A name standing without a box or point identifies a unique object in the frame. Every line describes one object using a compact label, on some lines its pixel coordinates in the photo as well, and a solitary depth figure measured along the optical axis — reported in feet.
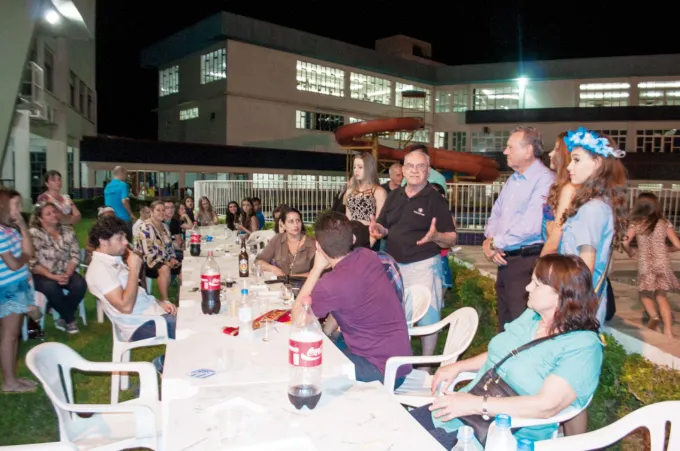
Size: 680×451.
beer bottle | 17.24
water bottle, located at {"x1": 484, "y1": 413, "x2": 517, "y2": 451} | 5.85
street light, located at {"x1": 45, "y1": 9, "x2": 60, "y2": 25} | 61.05
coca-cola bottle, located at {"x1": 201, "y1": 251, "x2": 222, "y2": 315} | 12.17
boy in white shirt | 14.26
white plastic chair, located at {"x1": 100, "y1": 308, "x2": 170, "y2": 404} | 14.16
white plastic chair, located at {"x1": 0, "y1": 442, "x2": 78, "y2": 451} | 6.78
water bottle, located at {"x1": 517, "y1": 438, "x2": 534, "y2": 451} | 6.13
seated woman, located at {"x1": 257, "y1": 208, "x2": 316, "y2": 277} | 19.39
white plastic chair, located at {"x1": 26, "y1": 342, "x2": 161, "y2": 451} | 9.11
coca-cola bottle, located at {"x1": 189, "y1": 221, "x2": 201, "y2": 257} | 22.22
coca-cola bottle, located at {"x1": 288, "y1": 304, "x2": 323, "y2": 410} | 7.13
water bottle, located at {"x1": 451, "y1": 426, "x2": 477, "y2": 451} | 6.16
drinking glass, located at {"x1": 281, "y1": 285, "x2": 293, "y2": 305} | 13.50
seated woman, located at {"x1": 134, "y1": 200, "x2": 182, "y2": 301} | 24.18
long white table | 6.34
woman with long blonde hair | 18.71
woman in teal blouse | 7.99
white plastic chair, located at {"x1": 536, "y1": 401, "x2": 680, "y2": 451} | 7.45
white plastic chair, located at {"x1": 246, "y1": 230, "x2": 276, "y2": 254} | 27.48
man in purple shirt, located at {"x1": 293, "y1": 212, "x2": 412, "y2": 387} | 10.31
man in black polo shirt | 15.67
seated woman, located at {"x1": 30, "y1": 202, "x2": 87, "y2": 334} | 20.75
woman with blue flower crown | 10.03
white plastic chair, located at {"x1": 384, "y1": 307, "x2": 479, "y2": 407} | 10.86
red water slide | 58.23
